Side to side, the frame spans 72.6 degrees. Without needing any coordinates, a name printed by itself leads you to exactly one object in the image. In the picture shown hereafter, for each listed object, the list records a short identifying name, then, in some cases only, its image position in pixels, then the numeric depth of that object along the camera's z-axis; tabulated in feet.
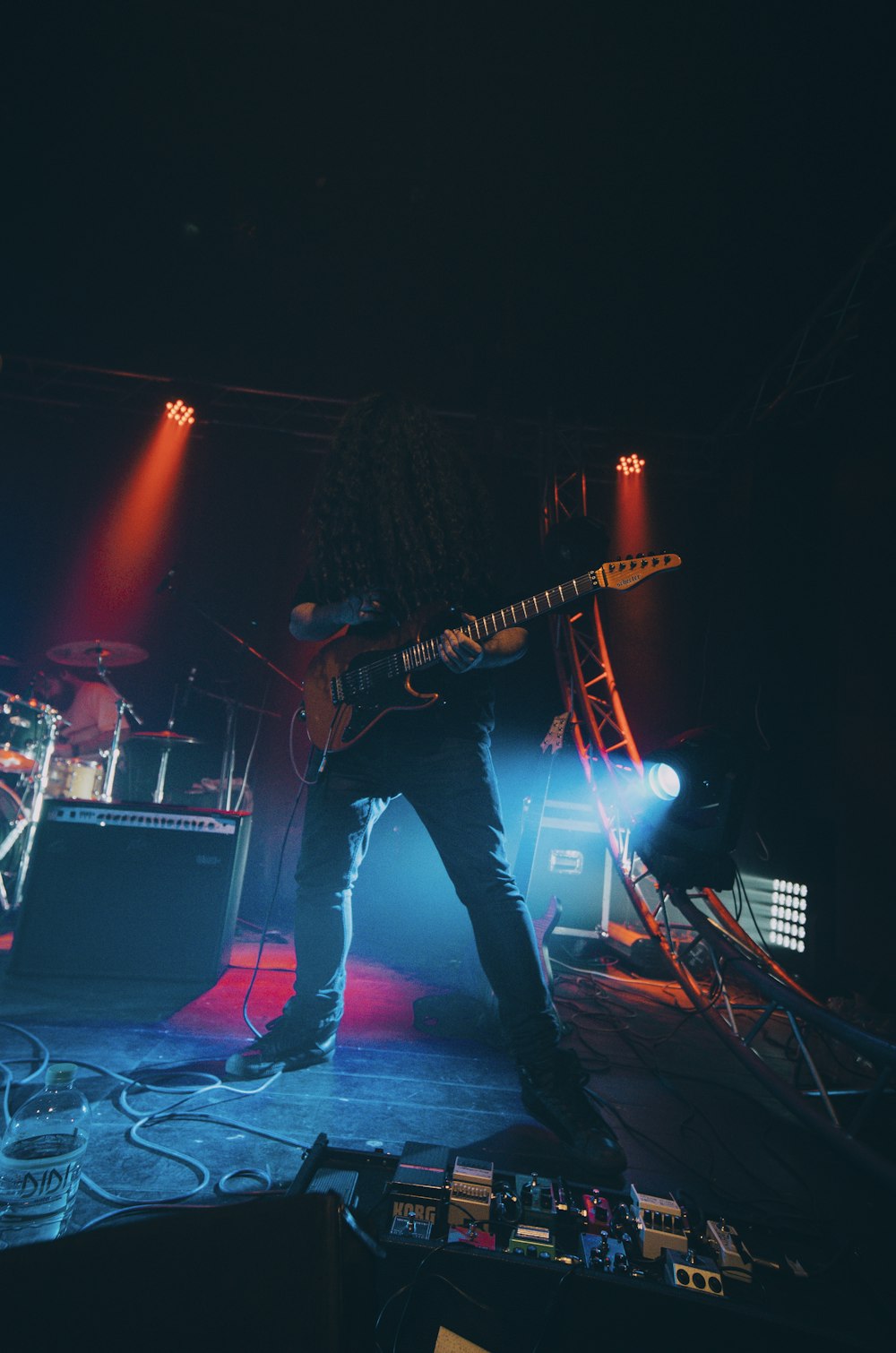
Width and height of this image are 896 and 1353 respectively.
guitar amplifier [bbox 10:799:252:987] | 9.22
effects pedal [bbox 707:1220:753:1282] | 3.23
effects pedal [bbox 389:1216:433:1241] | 3.18
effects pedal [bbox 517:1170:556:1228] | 3.52
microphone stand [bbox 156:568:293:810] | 17.71
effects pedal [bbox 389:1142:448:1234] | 3.39
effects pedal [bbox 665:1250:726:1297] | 3.02
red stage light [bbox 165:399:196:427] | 20.66
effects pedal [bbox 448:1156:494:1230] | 3.43
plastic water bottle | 3.87
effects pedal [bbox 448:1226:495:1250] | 3.25
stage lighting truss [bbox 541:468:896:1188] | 4.87
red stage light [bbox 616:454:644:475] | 21.07
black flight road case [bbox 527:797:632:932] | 14.58
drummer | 18.72
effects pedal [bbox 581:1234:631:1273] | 3.20
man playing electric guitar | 5.76
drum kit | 13.56
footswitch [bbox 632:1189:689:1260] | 3.31
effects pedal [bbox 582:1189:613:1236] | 3.52
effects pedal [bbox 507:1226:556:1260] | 3.21
